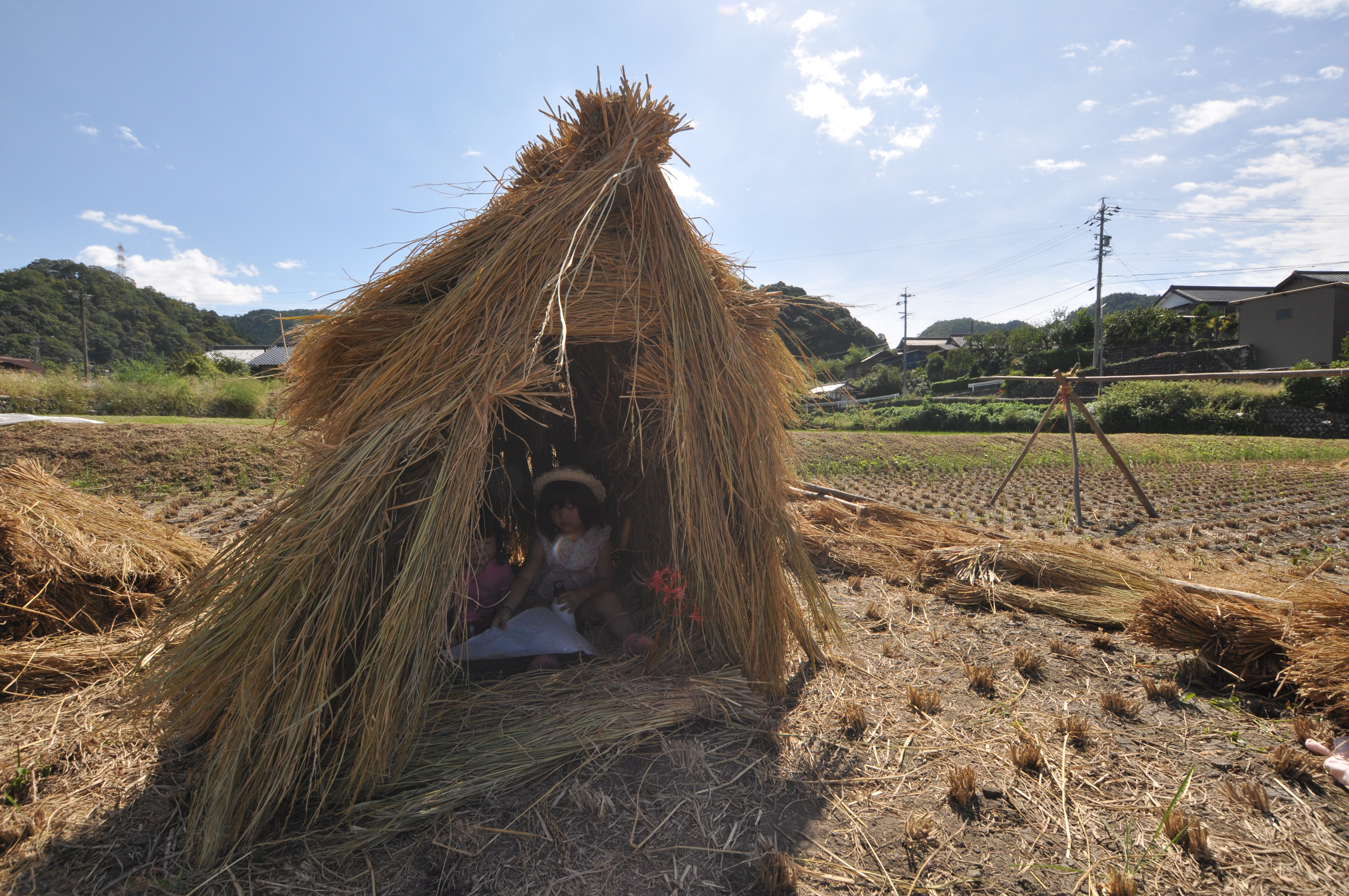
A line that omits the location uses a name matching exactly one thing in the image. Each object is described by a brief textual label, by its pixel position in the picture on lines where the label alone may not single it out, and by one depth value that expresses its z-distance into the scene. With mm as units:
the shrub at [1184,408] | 20594
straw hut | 2203
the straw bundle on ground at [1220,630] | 3107
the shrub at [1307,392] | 19438
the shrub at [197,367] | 24859
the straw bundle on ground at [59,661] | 2988
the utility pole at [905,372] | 42688
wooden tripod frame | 7871
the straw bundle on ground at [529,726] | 2166
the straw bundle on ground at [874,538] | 5645
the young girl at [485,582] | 3213
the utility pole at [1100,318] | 30625
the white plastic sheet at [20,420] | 10711
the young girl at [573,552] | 3514
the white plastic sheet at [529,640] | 3104
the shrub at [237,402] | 17188
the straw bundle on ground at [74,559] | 3363
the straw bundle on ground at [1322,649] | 2699
